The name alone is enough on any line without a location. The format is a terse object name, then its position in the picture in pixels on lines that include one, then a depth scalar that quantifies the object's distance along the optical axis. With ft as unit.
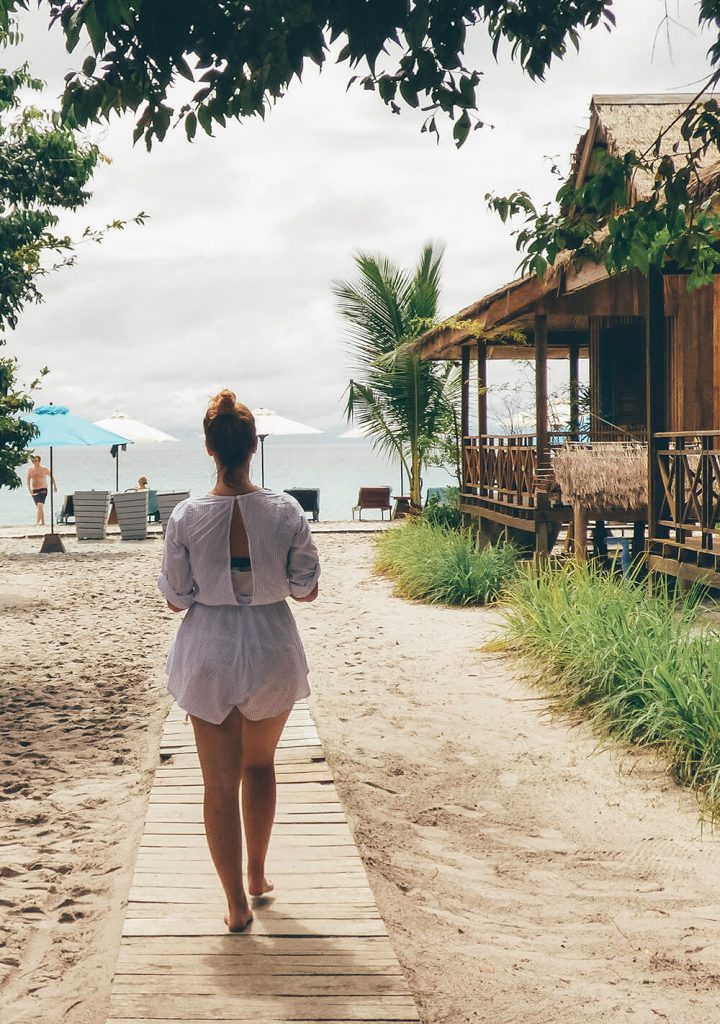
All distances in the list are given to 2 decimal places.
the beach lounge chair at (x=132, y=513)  68.08
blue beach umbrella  61.62
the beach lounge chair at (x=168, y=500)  72.74
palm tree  65.10
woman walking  10.84
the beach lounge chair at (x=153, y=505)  80.84
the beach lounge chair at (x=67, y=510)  80.38
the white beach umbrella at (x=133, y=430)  76.64
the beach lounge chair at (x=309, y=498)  77.36
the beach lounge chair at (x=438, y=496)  65.62
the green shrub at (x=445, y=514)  57.67
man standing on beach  80.89
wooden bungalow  30.04
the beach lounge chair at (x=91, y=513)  68.13
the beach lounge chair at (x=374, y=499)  85.40
